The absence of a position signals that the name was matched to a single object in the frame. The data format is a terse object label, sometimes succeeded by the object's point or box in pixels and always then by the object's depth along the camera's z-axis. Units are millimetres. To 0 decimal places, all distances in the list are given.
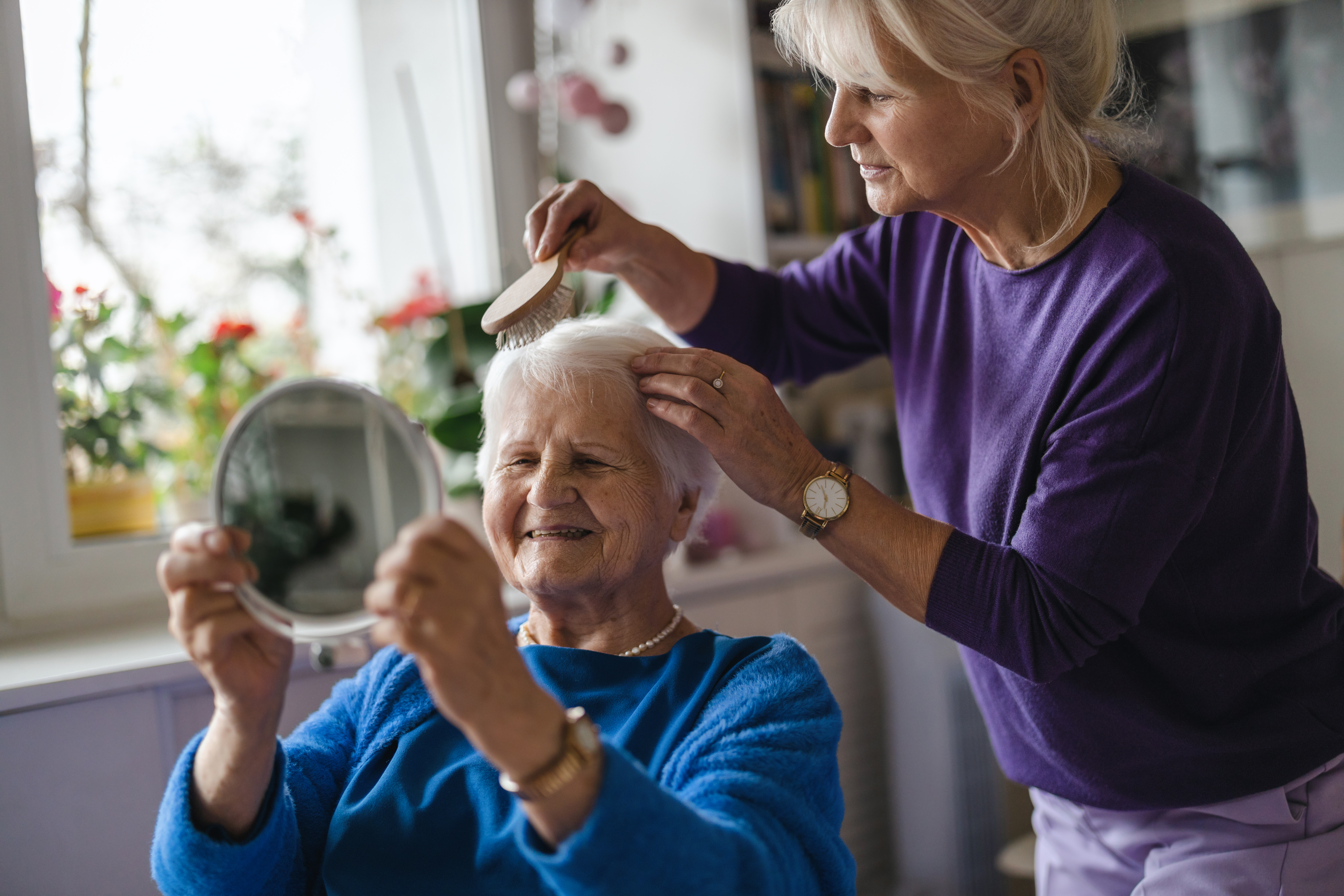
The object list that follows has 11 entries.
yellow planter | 1836
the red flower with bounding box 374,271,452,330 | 2213
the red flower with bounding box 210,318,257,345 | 2012
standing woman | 1035
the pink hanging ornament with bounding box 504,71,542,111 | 2350
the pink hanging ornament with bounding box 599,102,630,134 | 2293
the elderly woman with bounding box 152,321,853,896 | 777
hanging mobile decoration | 2250
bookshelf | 2404
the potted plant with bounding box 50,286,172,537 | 1848
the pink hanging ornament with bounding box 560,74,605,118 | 2252
